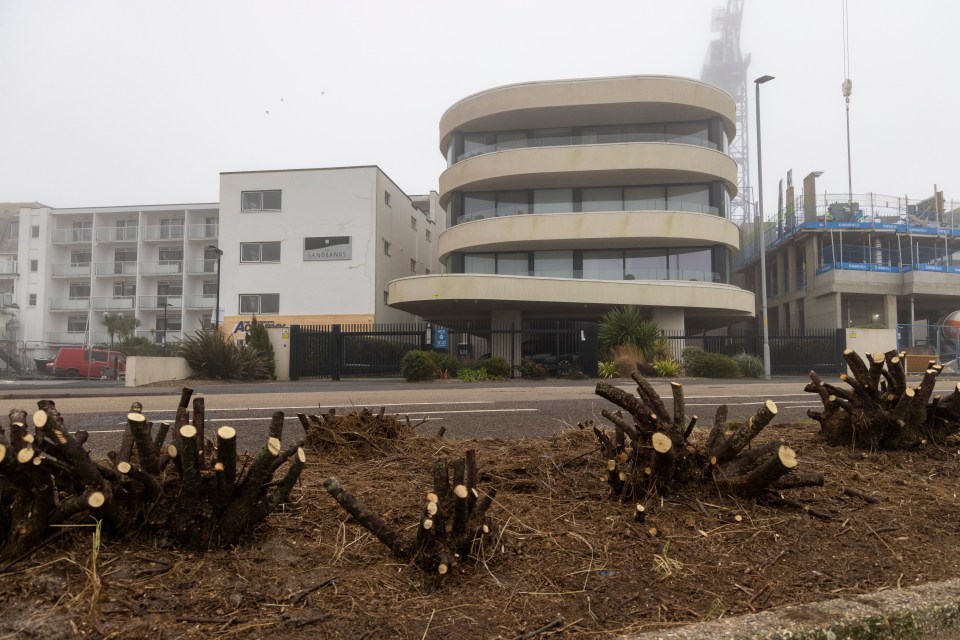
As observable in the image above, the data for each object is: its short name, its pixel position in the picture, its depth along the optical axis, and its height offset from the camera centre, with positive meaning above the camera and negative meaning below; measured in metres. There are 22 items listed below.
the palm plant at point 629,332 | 22.86 +0.86
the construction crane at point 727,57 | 123.31 +58.56
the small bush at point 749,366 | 23.89 -0.36
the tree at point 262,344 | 22.48 +0.39
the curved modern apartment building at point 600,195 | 27.88 +7.59
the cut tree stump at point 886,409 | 4.08 -0.35
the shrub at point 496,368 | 21.12 -0.41
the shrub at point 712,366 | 22.53 -0.35
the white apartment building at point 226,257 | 32.81 +6.44
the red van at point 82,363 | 33.84 -0.46
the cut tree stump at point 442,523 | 2.29 -0.62
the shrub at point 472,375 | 20.62 -0.63
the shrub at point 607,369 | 21.20 -0.43
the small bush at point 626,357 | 21.31 -0.04
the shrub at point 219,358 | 20.98 -0.10
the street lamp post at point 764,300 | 23.52 +2.21
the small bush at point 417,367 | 20.34 -0.37
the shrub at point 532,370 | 21.06 -0.47
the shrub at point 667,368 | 21.92 -0.41
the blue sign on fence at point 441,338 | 23.58 +0.65
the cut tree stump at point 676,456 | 2.92 -0.47
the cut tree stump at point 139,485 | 2.21 -0.49
